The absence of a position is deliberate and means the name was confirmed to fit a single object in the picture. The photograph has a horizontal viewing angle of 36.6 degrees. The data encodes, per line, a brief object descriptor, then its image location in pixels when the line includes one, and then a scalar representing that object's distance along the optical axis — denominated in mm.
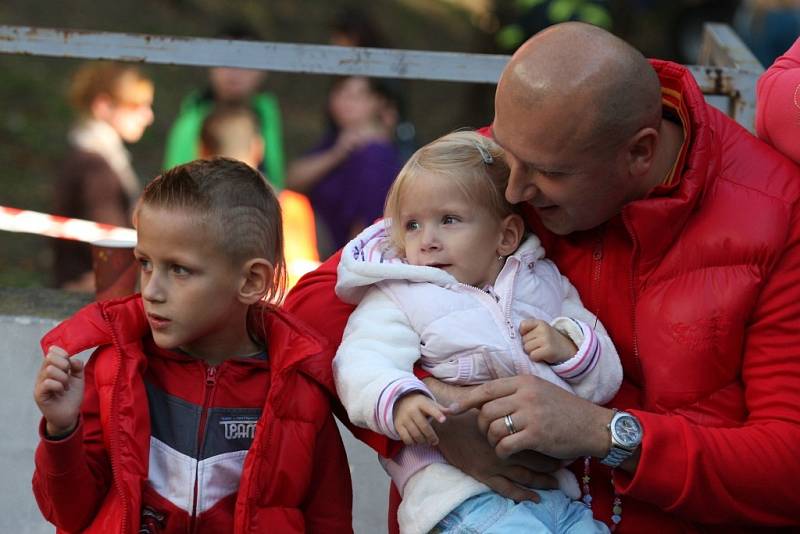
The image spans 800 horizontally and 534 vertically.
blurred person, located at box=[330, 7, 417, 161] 7414
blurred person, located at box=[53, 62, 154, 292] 7289
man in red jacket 2562
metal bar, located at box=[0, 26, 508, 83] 3633
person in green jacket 7336
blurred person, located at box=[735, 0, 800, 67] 9328
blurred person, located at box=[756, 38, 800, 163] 2781
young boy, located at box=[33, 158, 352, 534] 2496
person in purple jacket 6961
